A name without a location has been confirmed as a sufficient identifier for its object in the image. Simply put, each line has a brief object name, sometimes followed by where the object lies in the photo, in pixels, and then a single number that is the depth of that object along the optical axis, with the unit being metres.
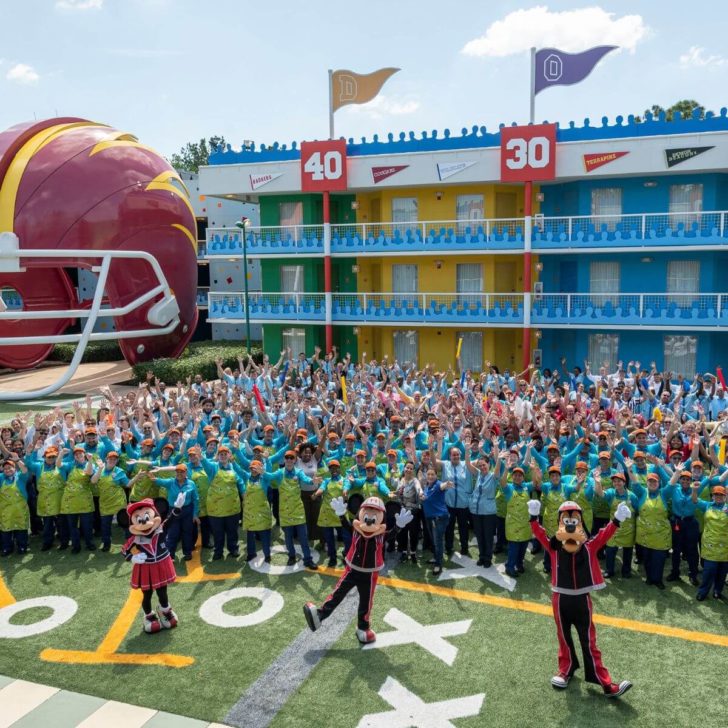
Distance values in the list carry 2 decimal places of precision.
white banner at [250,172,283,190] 24.80
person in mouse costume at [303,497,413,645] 7.44
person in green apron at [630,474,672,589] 8.49
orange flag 24.28
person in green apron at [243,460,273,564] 9.42
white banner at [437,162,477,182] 22.41
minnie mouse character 7.60
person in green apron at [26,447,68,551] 10.02
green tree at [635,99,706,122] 44.69
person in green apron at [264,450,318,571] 9.34
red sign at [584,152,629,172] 21.05
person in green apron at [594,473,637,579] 8.70
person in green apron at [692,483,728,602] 8.05
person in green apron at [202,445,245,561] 9.61
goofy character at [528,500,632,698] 6.50
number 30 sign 21.19
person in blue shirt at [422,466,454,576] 9.23
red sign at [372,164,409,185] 23.30
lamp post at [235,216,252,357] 23.50
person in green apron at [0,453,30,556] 9.79
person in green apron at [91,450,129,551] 10.00
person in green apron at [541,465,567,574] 8.98
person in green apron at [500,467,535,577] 8.87
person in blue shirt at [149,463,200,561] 9.52
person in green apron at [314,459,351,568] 9.32
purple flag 21.55
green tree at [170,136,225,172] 73.12
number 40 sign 23.61
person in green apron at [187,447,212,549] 9.81
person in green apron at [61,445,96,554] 9.97
